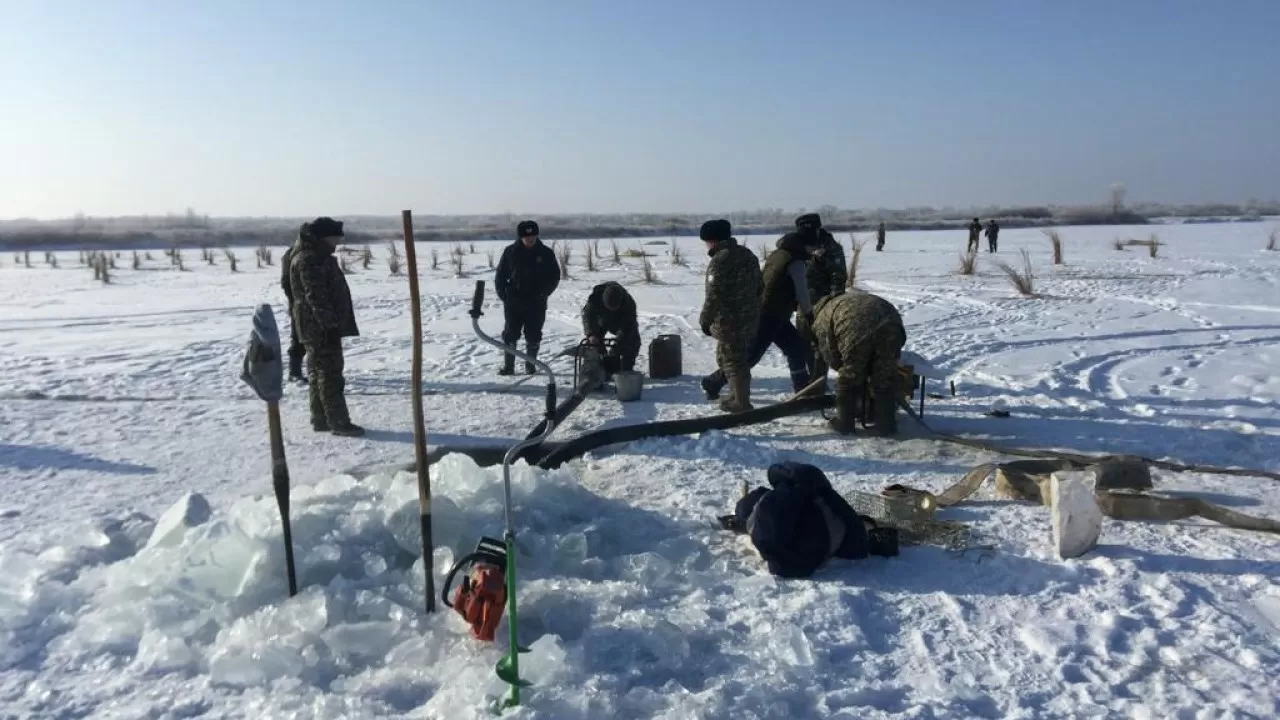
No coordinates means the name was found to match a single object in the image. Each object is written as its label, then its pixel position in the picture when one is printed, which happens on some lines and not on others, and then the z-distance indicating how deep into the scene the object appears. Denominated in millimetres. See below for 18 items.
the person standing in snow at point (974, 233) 25672
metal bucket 7863
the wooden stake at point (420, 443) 3387
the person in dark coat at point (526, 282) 8938
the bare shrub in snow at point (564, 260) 21078
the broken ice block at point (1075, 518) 4137
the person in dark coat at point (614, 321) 8523
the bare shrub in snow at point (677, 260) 24934
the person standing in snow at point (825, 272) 7859
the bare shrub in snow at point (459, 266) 22198
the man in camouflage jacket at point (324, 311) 6715
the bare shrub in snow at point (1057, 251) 20984
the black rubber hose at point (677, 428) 6070
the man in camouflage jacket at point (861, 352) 6250
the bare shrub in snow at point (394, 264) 23344
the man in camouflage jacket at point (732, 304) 6898
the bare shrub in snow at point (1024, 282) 14891
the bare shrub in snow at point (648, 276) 19625
